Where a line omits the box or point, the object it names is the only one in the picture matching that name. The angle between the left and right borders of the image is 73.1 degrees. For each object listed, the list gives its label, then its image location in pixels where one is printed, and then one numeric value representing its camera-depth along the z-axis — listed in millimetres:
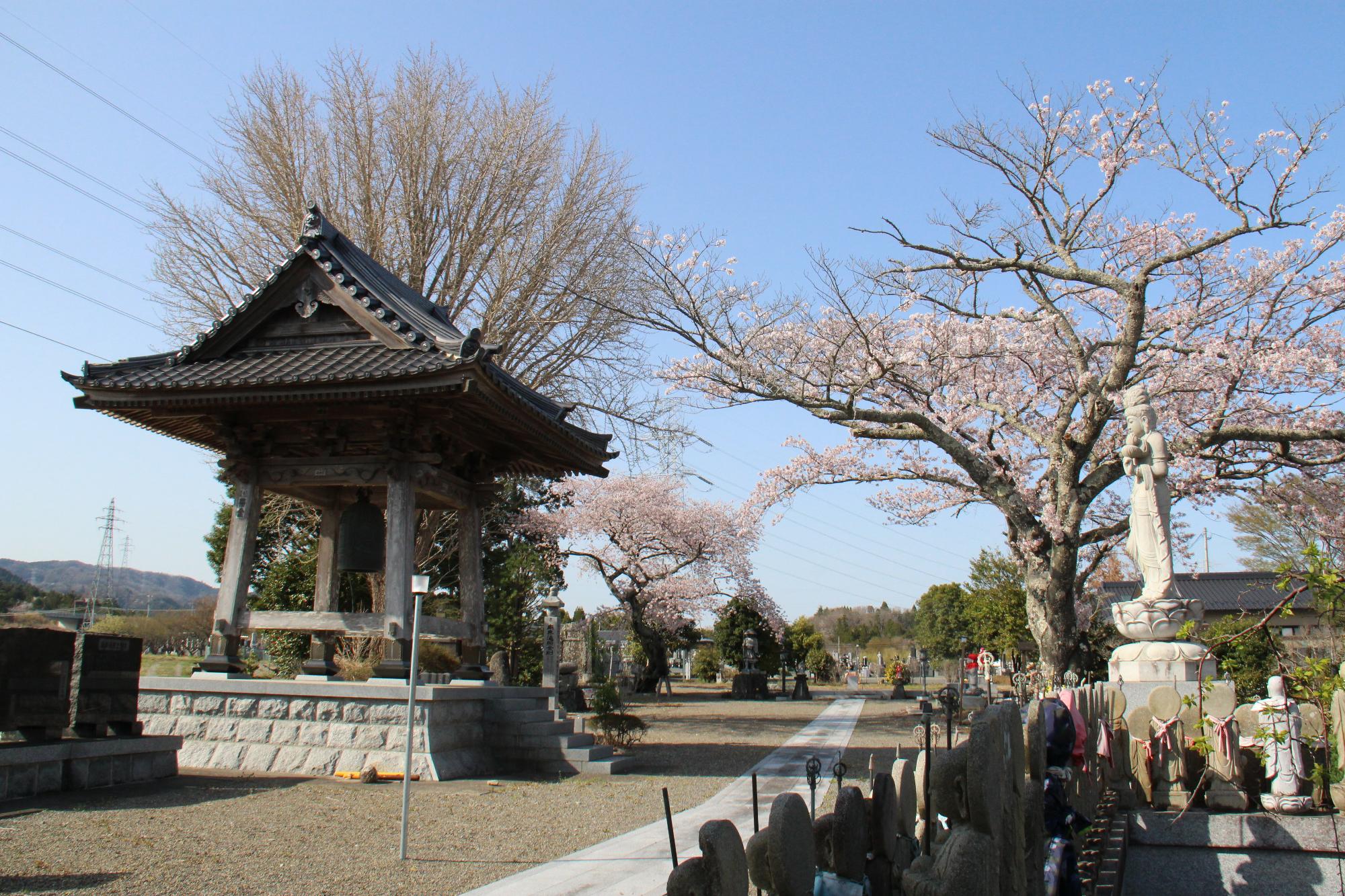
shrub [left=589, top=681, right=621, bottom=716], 14422
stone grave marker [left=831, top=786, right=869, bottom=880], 3025
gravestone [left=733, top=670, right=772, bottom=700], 32188
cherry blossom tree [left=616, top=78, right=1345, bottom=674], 16328
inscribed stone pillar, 15805
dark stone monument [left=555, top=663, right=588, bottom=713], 22359
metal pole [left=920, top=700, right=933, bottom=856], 3604
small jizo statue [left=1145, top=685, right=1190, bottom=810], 7316
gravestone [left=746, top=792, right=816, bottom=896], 2613
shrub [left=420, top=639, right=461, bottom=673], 15820
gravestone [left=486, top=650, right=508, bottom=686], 22156
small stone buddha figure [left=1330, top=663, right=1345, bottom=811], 5746
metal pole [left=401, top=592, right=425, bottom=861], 6883
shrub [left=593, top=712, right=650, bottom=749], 13773
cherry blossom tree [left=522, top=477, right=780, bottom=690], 31766
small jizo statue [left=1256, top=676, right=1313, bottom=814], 6262
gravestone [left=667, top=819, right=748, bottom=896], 2363
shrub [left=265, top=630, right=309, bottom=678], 22531
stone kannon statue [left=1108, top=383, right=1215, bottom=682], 8922
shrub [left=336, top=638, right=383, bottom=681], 14367
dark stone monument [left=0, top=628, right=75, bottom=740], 8352
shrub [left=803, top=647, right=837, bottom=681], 46375
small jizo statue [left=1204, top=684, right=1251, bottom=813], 6816
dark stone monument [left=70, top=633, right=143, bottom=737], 9156
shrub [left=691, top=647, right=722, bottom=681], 45469
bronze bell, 11648
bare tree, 19500
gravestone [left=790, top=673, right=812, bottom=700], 32125
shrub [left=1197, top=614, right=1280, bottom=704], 18438
